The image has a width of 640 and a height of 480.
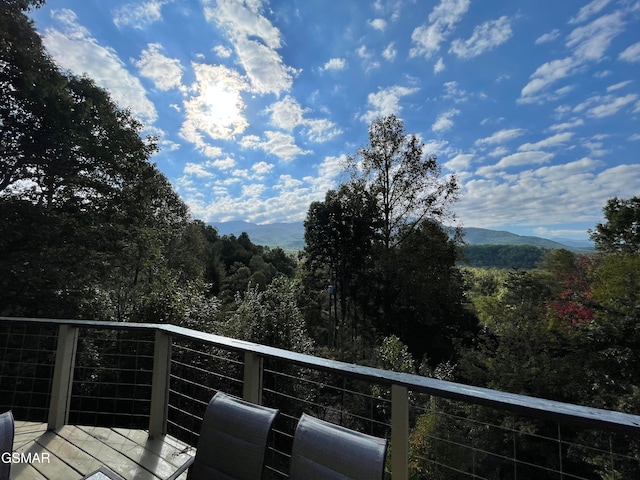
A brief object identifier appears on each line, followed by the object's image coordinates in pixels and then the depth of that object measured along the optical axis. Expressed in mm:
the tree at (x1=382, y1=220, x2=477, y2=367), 15047
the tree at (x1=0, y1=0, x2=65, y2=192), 6246
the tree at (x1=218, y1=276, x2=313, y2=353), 7762
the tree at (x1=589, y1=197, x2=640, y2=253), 11781
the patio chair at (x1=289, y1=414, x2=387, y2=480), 941
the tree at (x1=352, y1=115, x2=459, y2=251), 15539
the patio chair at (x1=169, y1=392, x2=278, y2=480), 1205
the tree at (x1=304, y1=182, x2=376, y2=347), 16500
